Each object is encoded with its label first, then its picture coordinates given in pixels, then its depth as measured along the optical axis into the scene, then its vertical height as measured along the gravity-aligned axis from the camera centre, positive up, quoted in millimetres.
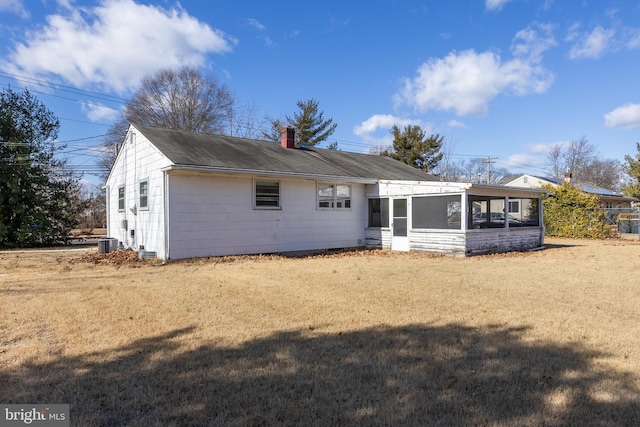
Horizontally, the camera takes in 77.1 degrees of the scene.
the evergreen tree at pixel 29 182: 16594 +1476
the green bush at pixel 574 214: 20703 -32
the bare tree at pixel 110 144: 32500 +5876
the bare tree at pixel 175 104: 31672 +8901
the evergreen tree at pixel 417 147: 37562 +6293
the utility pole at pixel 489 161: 41175 +5455
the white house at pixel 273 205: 11427 +337
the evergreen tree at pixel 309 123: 36031 +8255
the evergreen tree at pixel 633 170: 28203 +3052
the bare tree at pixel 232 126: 33750 +7512
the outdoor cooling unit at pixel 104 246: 13086 -993
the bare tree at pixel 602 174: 54362 +5378
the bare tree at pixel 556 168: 54788 +6267
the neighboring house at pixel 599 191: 32625 +1831
